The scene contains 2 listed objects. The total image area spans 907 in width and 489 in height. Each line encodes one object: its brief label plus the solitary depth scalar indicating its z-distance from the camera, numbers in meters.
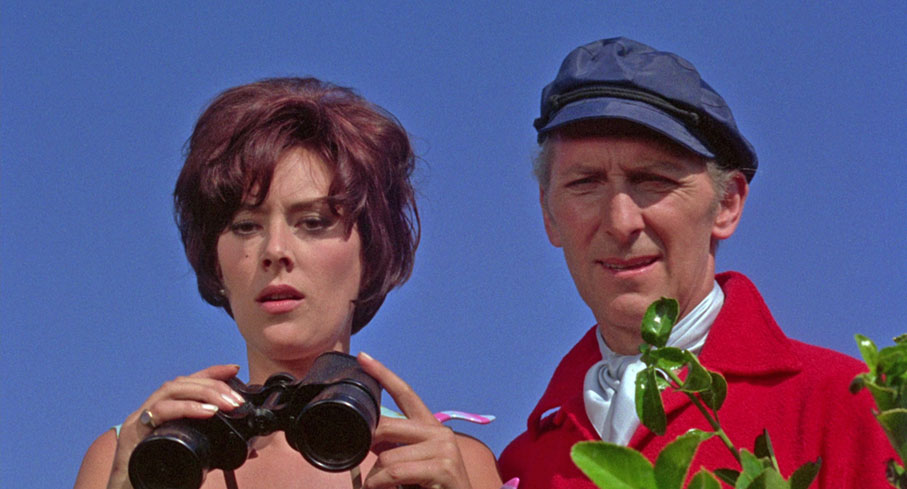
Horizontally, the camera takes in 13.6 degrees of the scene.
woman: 3.25
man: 3.23
